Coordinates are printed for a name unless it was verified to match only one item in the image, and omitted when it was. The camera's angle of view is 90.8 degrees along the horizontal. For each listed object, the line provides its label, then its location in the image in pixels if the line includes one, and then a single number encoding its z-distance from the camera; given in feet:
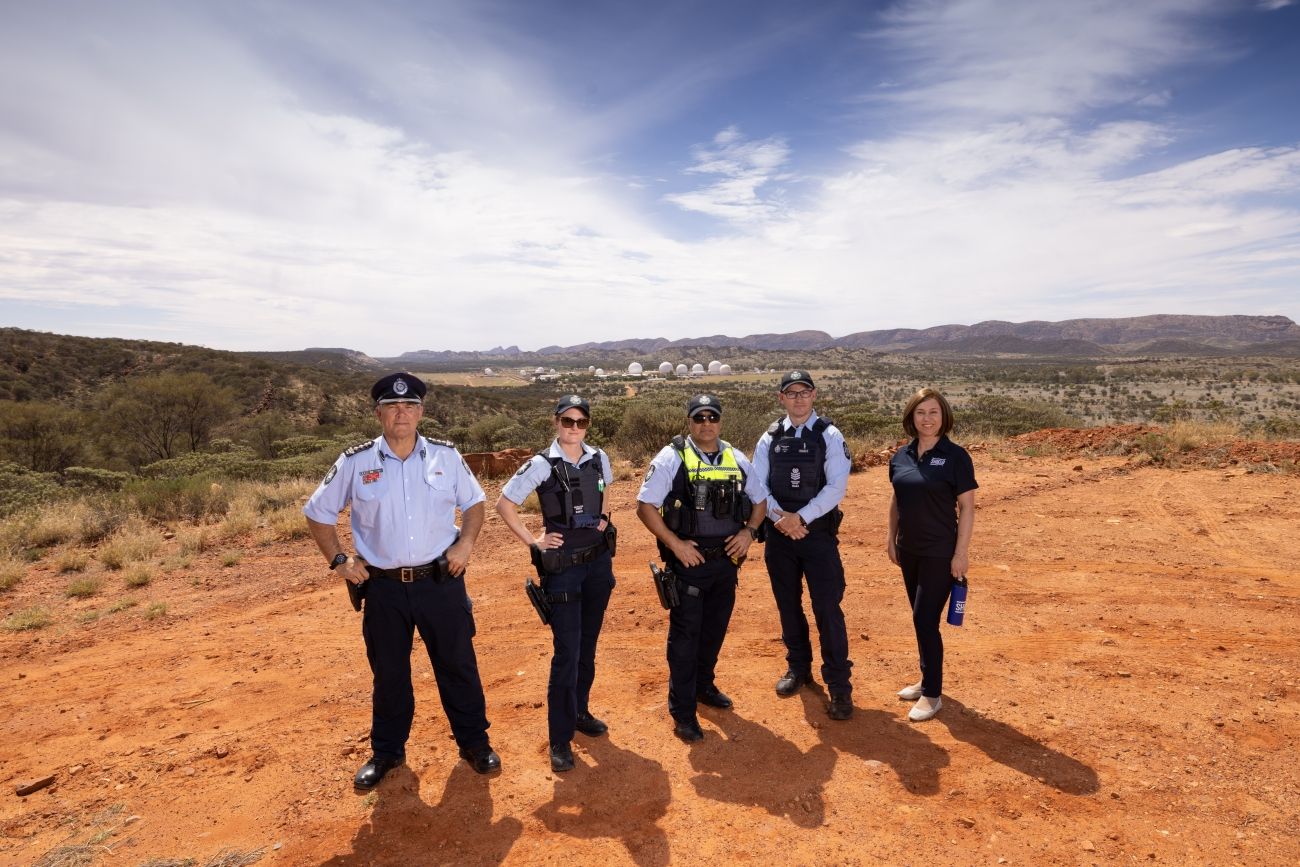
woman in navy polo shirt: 12.85
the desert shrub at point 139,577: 23.82
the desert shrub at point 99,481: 44.97
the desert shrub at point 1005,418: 67.00
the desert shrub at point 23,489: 35.42
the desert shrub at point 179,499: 33.68
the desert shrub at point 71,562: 25.63
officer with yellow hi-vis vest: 12.37
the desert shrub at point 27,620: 19.69
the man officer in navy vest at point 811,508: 13.34
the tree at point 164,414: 77.71
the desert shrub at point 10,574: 23.67
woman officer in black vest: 11.71
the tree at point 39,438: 62.54
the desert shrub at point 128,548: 25.88
